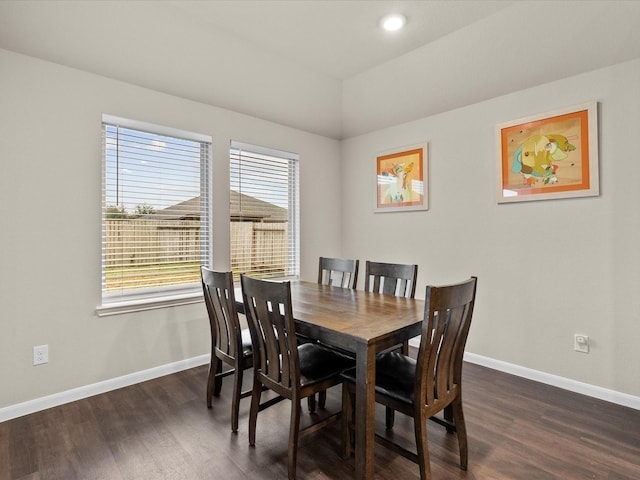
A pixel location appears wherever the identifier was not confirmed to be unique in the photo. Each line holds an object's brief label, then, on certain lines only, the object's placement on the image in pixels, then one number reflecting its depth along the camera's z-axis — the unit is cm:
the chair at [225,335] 210
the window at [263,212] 345
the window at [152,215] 273
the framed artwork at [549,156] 252
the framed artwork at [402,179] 353
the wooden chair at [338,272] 289
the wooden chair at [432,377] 152
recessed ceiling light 243
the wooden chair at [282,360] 169
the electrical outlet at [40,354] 234
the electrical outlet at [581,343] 258
